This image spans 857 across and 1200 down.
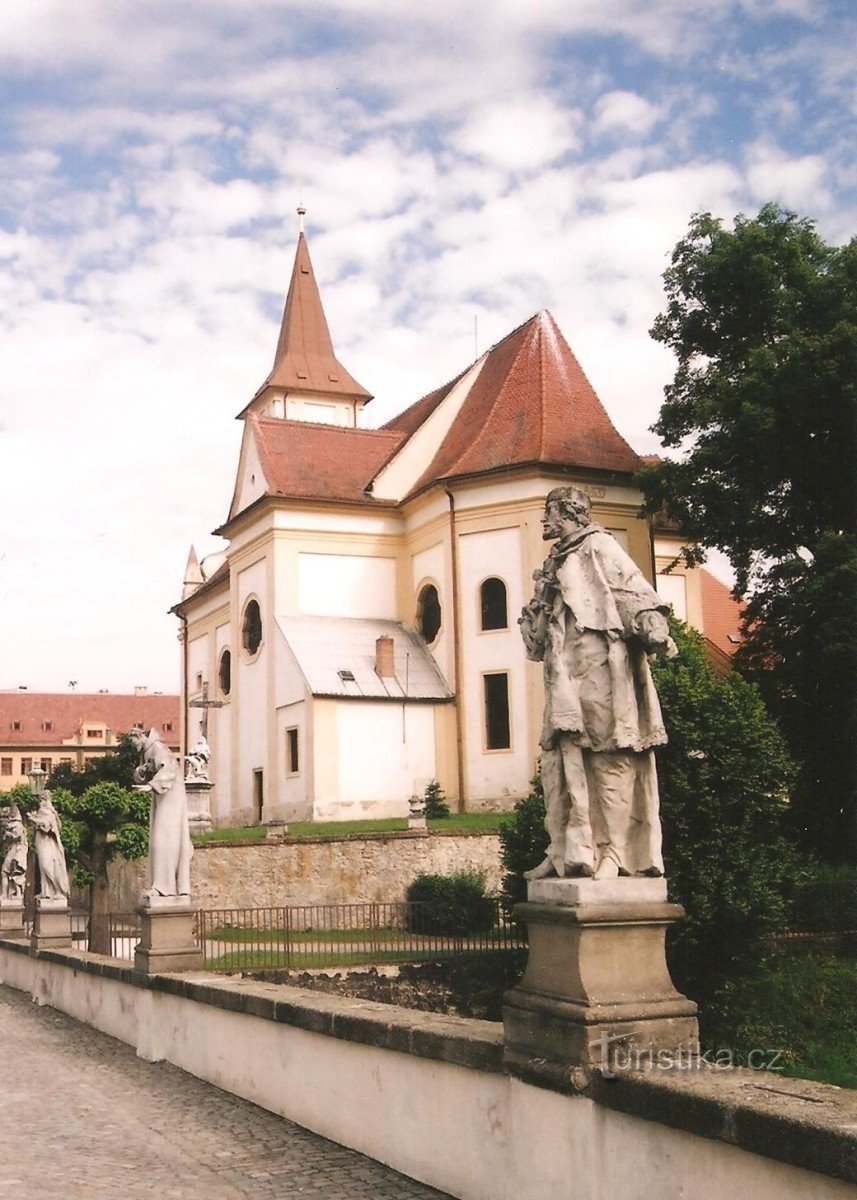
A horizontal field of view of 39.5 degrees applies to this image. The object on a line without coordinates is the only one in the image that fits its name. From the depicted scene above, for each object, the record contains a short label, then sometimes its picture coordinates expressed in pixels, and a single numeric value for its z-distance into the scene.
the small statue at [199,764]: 32.81
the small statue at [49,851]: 17.48
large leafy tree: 24.44
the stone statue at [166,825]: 10.97
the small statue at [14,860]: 21.67
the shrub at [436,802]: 32.16
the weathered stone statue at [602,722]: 4.98
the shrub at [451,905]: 24.98
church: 33.00
